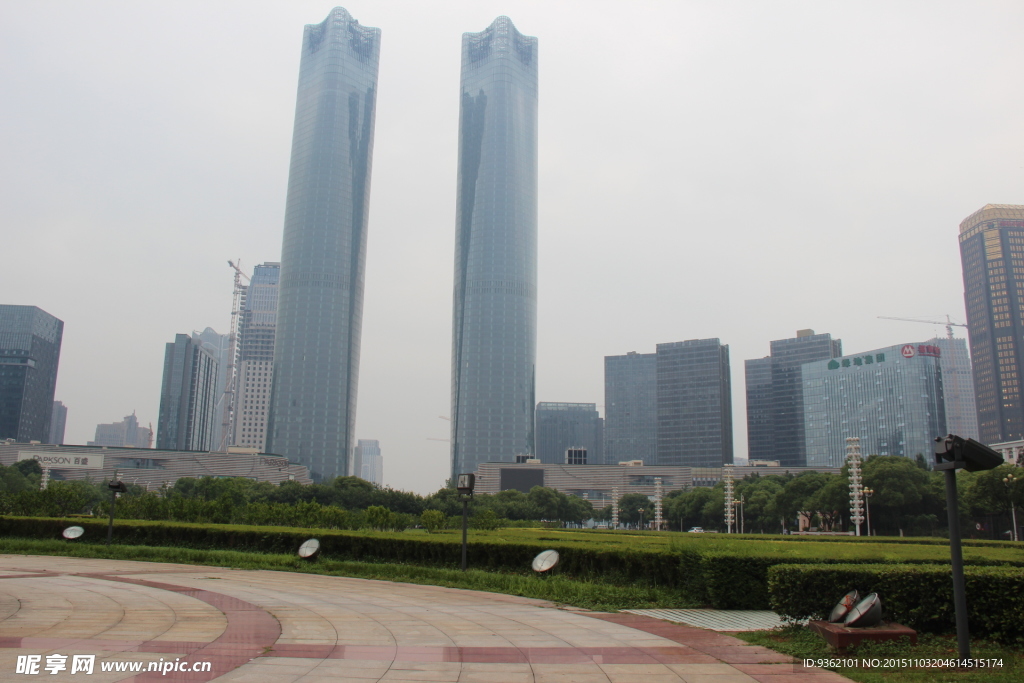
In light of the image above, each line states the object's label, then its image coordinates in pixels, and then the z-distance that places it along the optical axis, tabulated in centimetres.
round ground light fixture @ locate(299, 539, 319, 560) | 2342
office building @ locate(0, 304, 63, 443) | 19775
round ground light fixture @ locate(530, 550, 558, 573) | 1756
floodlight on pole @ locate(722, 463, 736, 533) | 6688
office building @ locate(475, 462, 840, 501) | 15950
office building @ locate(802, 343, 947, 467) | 17562
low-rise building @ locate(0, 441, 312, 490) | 13762
